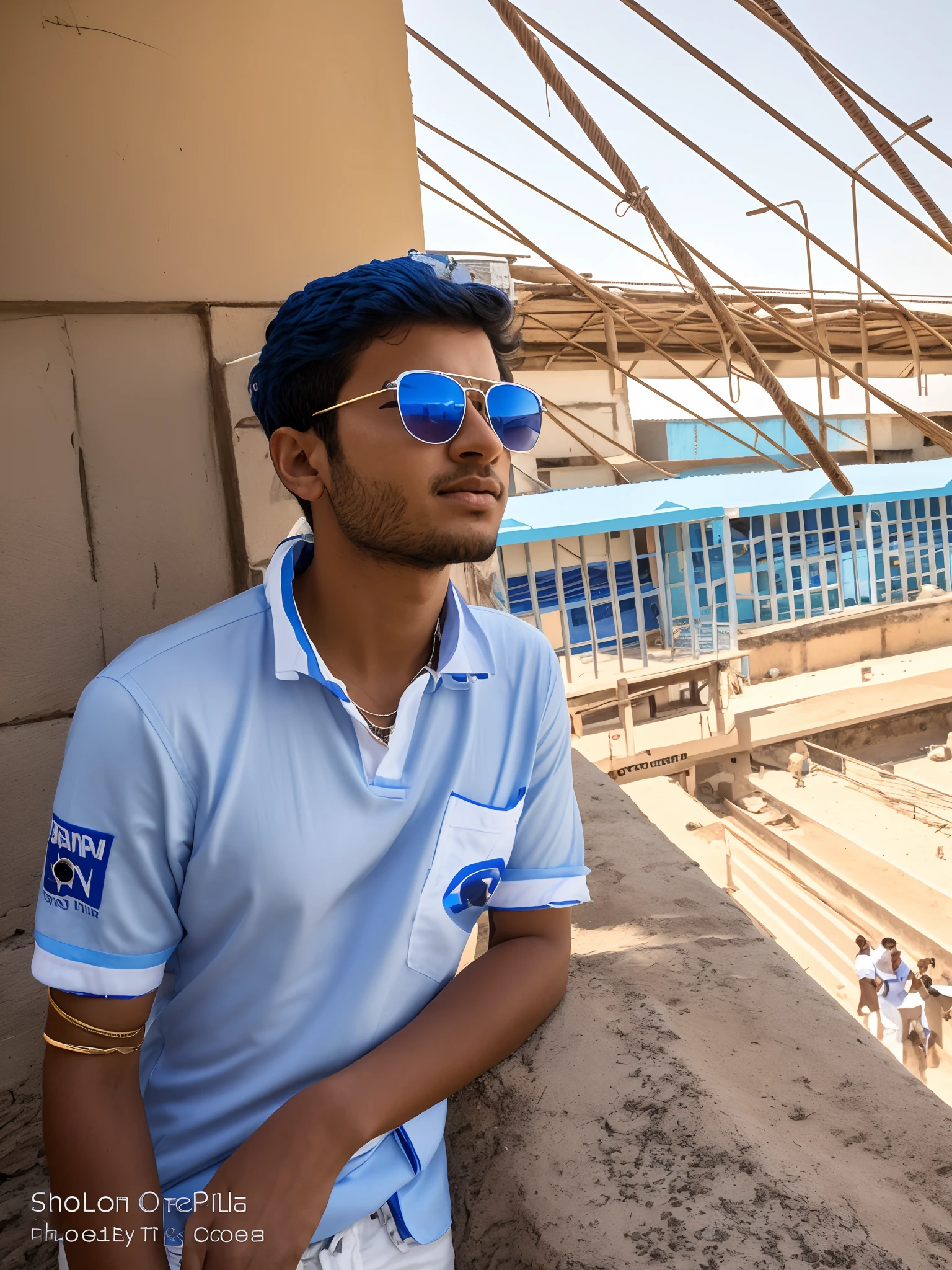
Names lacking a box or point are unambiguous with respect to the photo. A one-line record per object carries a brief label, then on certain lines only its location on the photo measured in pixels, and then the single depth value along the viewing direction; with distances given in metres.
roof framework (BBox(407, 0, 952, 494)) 3.00
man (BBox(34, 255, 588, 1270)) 0.96
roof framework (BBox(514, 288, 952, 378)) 9.91
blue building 11.52
